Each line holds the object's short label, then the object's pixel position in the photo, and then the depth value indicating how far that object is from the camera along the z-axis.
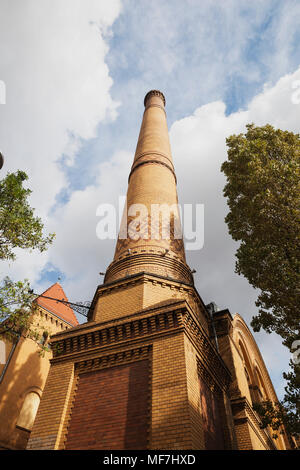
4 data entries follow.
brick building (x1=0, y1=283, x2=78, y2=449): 11.29
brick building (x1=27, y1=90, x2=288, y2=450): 5.96
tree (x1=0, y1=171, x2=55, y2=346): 7.57
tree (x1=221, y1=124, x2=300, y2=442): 7.34
